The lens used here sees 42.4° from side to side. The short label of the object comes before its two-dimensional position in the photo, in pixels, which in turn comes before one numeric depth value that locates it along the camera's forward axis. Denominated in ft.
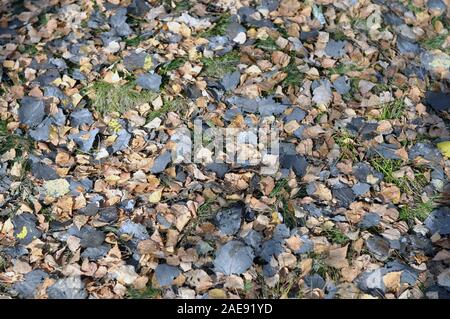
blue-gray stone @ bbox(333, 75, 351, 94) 13.12
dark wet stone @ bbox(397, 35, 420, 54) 14.21
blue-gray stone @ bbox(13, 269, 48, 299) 10.18
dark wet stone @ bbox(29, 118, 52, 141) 12.45
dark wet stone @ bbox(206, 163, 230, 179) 11.65
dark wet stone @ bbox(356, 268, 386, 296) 10.07
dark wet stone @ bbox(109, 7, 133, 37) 14.38
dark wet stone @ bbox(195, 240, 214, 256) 10.52
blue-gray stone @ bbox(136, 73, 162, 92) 13.06
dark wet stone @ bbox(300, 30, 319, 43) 14.24
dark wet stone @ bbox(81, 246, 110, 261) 10.54
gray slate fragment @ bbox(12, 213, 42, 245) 10.90
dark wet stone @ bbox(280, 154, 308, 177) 11.65
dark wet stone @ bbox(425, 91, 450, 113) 13.07
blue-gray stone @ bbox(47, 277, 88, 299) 10.06
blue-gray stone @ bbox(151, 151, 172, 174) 11.69
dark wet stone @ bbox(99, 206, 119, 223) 11.06
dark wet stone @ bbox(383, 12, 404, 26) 14.76
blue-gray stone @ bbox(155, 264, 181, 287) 10.14
